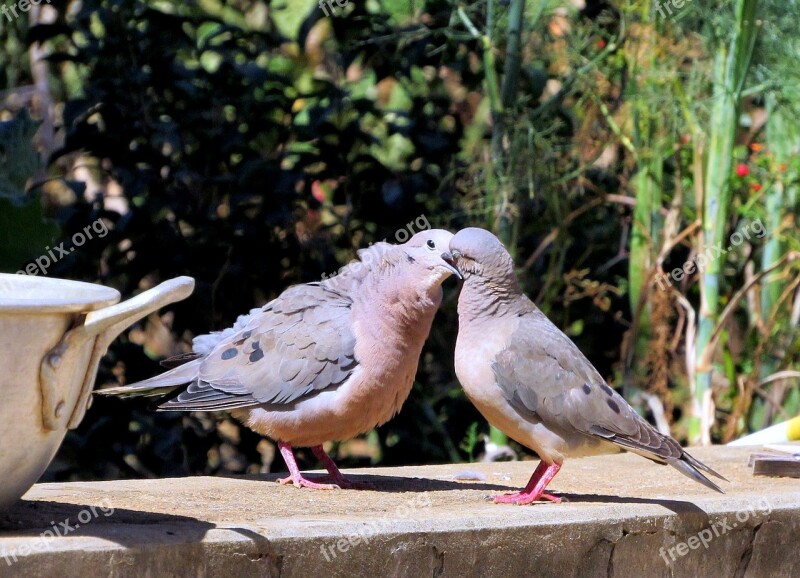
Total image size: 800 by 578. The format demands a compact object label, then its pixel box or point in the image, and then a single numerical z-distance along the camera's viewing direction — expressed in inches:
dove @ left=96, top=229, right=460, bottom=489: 287.4
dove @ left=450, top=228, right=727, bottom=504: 261.7
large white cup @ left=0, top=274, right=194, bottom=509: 173.2
